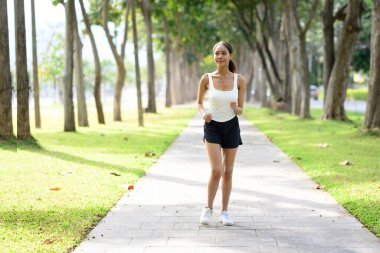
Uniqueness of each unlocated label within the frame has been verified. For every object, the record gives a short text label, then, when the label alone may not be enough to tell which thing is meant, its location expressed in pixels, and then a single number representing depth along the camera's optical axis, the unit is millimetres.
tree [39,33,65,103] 59375
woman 6613
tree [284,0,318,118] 25312
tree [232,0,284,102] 30450
